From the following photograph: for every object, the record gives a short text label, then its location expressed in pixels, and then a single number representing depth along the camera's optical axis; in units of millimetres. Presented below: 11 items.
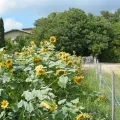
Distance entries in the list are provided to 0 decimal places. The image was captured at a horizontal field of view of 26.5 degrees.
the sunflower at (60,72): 2015
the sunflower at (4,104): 1788
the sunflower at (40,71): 1892
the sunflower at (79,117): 1800
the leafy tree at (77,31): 24777
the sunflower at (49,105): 1717
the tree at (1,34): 23262
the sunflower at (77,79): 2049
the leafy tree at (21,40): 28260
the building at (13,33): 40843
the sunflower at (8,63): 1965
